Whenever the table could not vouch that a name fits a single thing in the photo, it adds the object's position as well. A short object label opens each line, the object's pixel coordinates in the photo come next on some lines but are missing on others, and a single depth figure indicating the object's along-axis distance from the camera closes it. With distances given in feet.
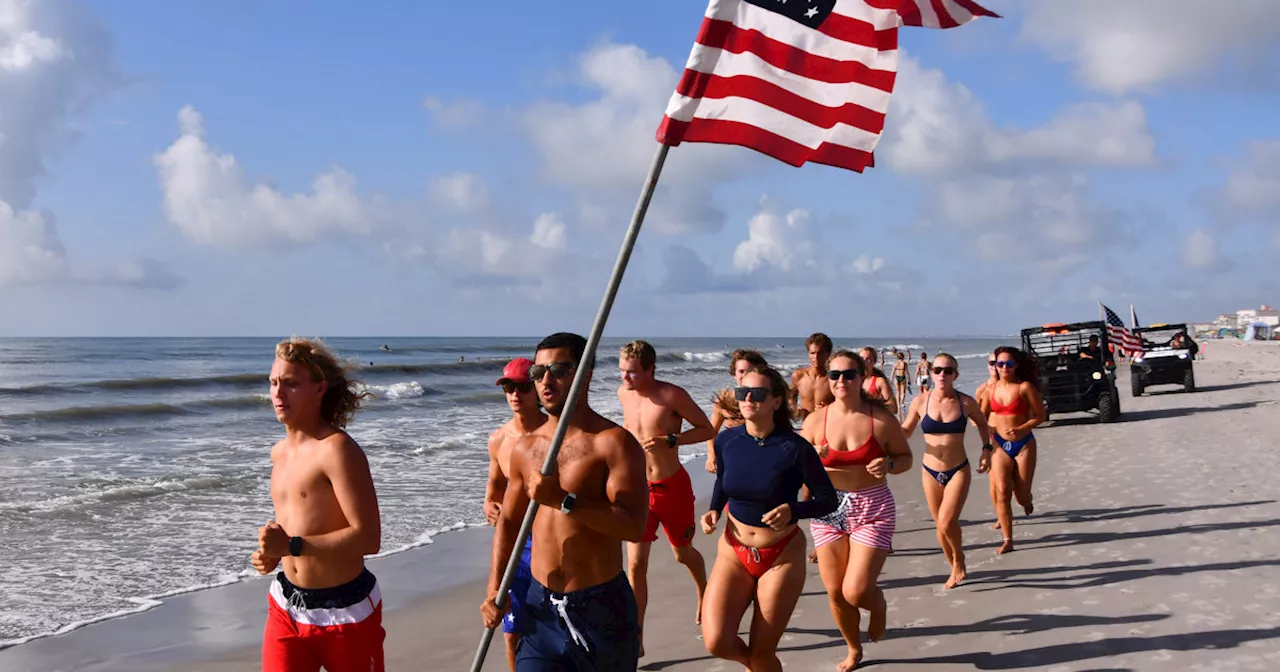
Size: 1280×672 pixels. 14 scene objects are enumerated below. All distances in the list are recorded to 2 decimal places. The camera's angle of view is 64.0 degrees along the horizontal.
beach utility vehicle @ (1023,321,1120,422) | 65.82
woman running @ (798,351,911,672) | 19.24
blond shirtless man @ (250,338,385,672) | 11.82
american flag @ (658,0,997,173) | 12.16
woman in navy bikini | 25.45
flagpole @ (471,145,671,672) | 10.64
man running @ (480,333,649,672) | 11.33
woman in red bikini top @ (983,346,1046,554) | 31.62
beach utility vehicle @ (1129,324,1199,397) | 88.99
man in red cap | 13.65
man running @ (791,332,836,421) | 28.81
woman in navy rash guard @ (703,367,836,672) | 15.69
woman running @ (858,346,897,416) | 35.22
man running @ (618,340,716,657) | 20.62
